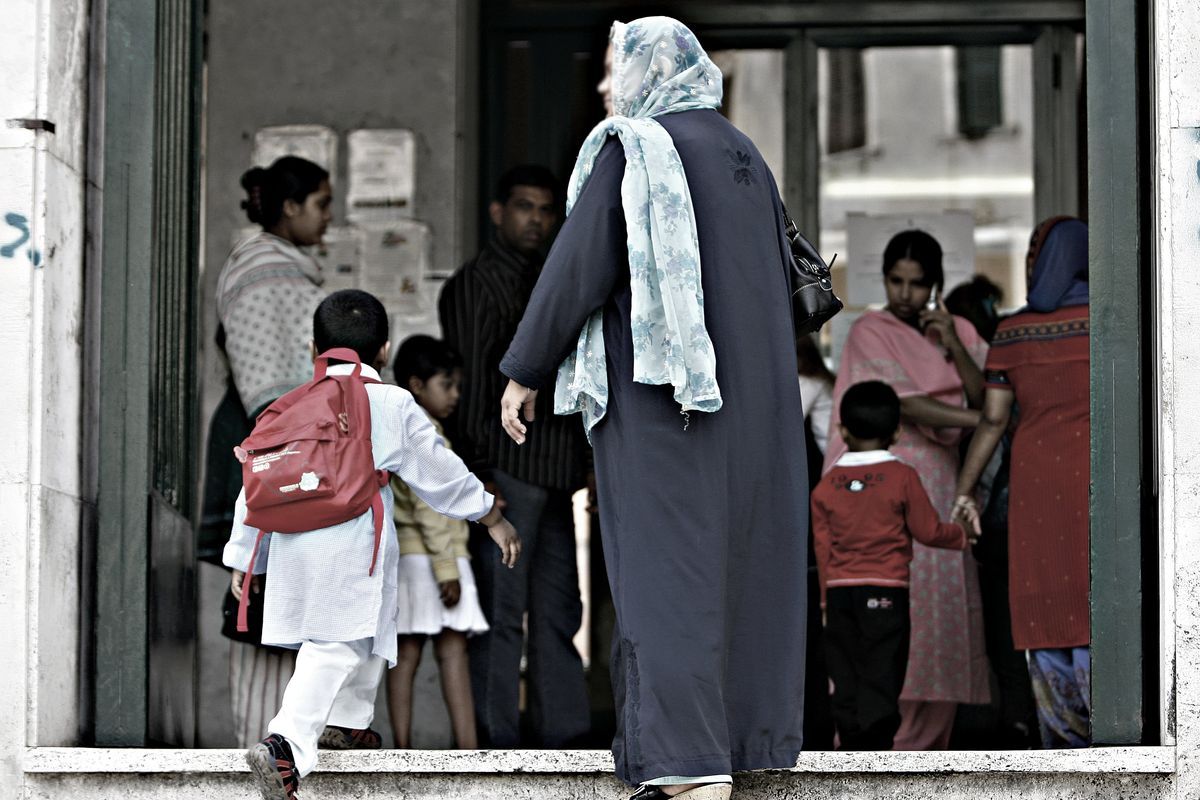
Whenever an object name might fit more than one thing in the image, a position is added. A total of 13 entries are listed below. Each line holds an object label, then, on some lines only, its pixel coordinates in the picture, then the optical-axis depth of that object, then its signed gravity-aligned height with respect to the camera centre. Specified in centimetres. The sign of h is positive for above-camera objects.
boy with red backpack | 1025 -1
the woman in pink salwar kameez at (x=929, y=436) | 1420 +28
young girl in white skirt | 1305 -26
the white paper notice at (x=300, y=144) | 1689 +158
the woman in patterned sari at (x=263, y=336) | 1310 +60
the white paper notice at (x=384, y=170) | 1684 +146
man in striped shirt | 1326 -2
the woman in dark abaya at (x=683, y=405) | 930 +26
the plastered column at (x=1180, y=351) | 1046 +44
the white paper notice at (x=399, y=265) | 1677 +105
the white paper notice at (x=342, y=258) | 1684 +109
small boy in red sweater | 1291 -21
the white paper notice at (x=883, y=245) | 1717 +118
